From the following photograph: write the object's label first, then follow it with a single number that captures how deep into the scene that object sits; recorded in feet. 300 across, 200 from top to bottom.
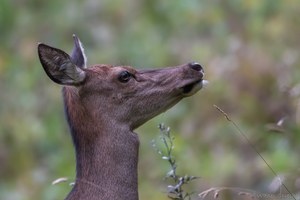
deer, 47.03
